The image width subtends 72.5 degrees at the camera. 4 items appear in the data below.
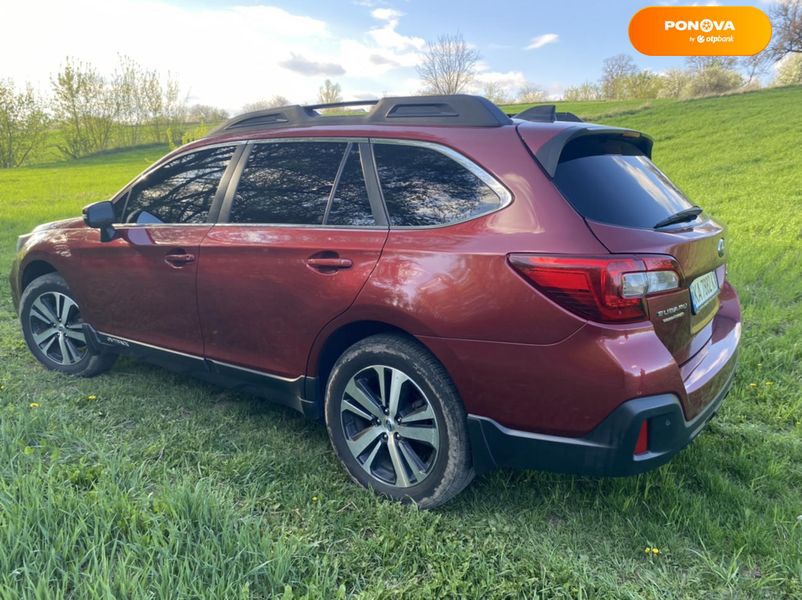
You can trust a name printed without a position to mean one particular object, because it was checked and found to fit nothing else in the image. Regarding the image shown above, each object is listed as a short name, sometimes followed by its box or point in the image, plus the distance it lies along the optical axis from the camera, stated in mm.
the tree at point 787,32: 40844
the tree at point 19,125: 32906
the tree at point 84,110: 35406
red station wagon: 2029
